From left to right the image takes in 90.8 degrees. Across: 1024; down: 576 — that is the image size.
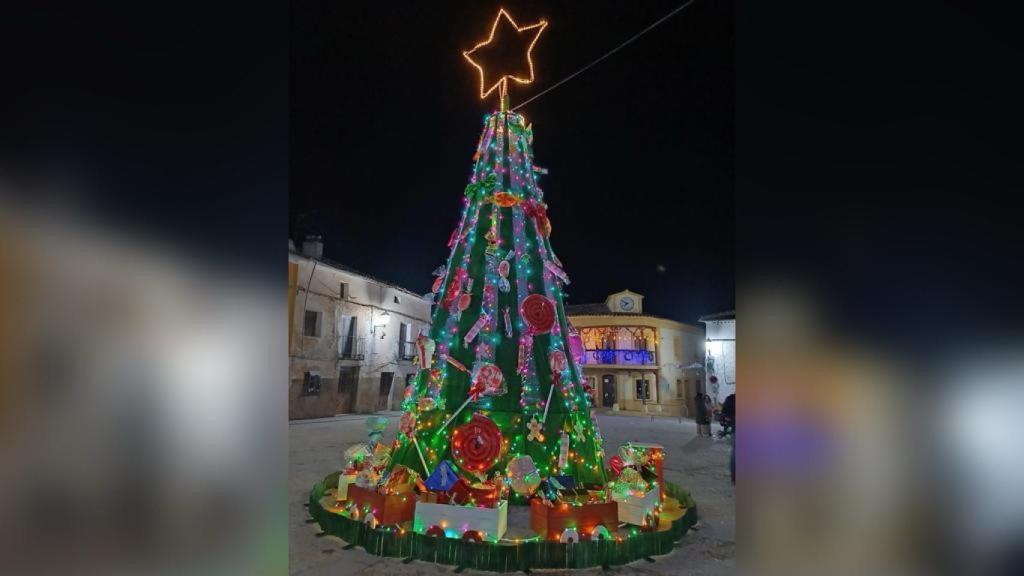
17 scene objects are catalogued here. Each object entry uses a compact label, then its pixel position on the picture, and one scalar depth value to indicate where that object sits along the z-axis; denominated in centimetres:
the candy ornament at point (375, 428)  819
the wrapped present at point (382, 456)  784
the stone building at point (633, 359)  3197
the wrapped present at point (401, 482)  646
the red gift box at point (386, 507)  625
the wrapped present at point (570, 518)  587
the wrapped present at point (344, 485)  761
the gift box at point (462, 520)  592
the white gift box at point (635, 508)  657
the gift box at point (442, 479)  638
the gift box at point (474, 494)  628
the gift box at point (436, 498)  622
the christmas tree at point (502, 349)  735
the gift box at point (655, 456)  778
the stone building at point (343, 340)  2170
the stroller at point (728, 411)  1282
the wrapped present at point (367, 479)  689
